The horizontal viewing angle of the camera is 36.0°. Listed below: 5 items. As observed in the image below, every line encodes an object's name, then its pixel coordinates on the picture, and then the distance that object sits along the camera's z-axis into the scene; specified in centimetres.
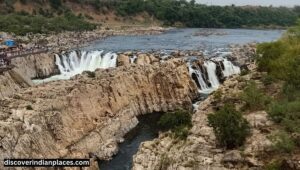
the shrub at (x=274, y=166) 1831
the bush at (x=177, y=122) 2373
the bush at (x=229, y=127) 2086
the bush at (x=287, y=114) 2102
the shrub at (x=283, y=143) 1933
